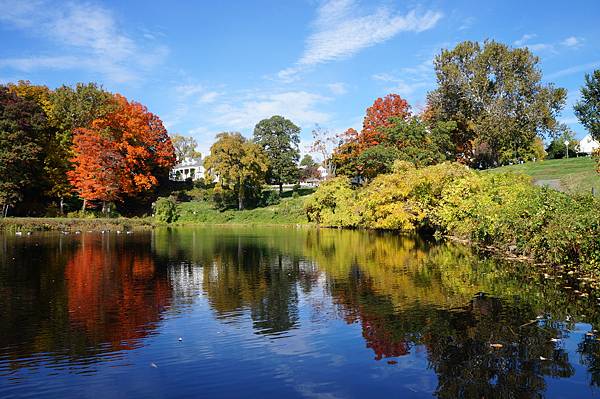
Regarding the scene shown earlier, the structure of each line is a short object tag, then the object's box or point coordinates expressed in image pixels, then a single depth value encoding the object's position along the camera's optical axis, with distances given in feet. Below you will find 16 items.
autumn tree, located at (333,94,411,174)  177.47
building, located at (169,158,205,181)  324.80
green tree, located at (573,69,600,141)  100.78
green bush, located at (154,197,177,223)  158.40
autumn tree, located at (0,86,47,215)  136.15
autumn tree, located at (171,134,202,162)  346.78
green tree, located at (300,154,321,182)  257.07
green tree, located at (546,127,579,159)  188.65
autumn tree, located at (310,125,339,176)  189.98
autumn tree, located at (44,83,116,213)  155.12
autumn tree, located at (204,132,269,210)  168.66
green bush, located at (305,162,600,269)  45.57
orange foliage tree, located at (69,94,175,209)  150.41
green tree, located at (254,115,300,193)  203.10
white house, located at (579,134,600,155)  249.96
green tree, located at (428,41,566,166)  148.66
